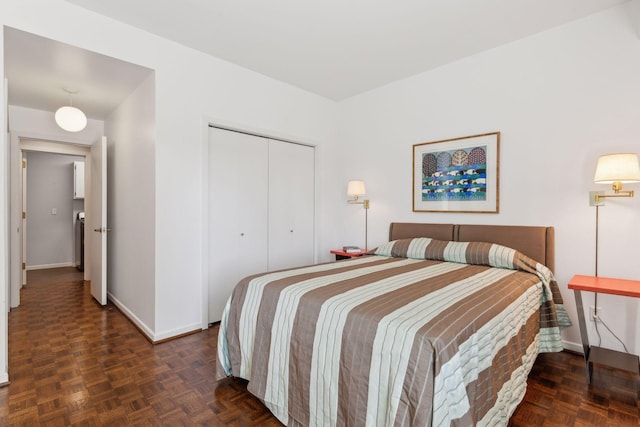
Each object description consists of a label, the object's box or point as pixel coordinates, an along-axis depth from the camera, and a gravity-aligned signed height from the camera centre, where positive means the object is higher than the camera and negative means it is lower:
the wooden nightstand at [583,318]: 1.98 -0.74
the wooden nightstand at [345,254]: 3.71 -0.51
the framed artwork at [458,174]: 2.99 +0.36
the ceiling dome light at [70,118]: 3.16 +0.91
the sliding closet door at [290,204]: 3.75 +0.07
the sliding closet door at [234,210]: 3.20 +0.00
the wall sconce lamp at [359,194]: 3.83 +0.20
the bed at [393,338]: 1.21 -0.61
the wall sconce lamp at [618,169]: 2.06 +0.27
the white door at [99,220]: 3.50 -0.12
